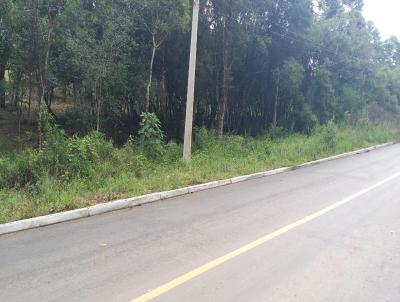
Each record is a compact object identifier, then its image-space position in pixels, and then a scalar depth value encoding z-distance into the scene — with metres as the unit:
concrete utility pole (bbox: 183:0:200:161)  13.58
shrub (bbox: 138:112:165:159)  13.99
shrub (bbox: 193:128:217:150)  17.22
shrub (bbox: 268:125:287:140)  26.50
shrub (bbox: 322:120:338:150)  21.61
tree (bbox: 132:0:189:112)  20.65
